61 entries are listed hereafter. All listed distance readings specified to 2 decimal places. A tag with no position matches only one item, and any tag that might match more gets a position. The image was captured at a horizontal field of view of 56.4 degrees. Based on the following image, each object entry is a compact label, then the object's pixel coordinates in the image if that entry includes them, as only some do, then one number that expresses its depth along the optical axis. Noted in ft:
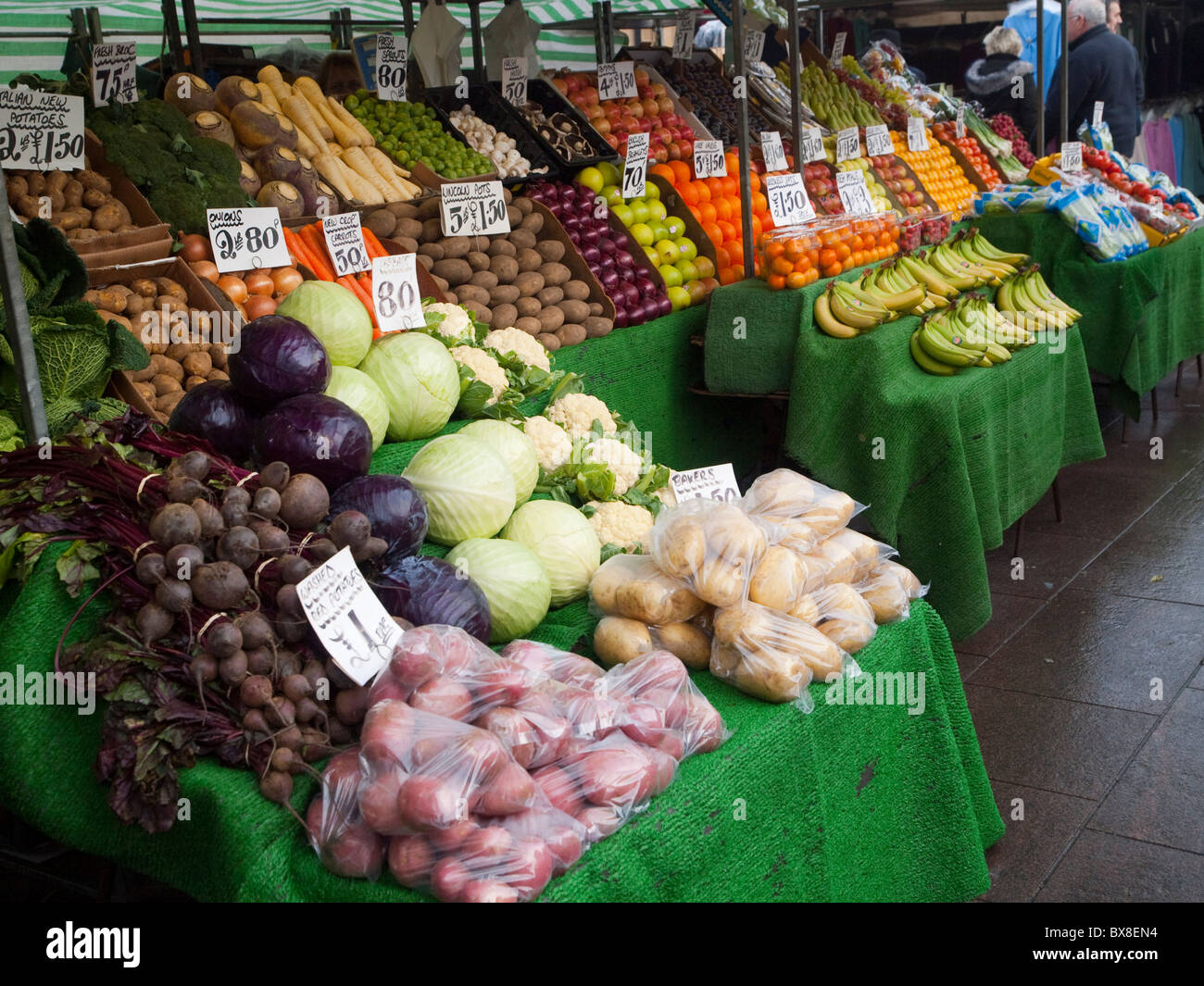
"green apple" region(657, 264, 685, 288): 15.66
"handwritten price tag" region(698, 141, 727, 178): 17.31
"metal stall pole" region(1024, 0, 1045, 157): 20.04
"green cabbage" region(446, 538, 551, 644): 7.33
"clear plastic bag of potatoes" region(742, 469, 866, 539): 7.76
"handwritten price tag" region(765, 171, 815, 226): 15.94
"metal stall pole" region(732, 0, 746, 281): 14.14
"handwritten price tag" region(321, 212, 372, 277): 12.07
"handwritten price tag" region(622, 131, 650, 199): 15.76
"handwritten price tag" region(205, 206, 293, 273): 11.59
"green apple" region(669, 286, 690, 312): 15.50
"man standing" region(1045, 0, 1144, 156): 25.43
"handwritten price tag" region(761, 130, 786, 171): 17.75
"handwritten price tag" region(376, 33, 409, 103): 15.87
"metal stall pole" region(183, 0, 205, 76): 14.85
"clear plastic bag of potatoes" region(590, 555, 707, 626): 6.95
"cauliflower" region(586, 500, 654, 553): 8.92
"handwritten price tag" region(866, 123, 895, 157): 20.22
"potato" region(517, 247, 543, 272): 14.01
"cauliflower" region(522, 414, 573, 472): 9.63
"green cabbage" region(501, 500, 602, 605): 8.14
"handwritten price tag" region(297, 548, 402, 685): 5.67
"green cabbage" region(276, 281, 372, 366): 9.02
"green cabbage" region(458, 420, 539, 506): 8.84
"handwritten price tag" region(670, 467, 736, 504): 9.40
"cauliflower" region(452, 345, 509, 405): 10.32
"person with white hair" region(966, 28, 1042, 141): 27.11
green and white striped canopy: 24.08
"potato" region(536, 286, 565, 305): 13.80
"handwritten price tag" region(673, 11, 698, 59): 20.27
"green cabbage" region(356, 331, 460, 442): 9.17
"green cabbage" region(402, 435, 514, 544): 7.91
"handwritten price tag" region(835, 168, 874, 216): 17.74
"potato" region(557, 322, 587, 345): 13.58
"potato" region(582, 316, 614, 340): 13.85
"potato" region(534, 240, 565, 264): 14.26
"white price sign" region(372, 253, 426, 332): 10.87
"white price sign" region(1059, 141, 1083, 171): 21.16
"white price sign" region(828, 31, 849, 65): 22.94
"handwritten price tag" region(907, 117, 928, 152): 21.45
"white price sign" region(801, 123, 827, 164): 18.74
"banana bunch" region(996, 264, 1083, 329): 15.76
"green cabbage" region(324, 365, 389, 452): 8.52
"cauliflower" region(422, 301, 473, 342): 11.03
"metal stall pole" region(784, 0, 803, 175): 15.51
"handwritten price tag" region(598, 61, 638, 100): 17.66
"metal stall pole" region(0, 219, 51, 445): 6.98
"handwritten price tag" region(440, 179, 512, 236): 13.64
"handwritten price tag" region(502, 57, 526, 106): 16.89
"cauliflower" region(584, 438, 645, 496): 9.71
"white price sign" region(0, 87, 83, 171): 10.98
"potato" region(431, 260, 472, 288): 13.12
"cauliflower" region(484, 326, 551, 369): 11.32
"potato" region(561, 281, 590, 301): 14.05
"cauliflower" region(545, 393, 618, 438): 10.44
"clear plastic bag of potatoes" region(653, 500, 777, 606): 6.89
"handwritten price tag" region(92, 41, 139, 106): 12.64
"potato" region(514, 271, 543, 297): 13.62
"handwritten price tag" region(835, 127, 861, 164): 18.85
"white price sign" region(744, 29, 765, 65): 20.40
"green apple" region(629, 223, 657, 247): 15.83
